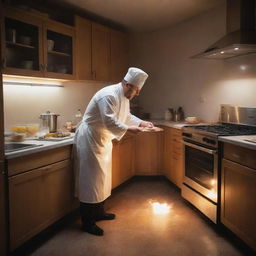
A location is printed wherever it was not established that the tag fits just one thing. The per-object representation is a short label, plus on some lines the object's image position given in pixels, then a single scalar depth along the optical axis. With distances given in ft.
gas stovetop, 8.14
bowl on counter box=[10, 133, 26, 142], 7.73
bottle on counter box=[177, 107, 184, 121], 12.97
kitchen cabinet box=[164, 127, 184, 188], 10.78
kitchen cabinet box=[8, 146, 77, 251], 6.37
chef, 7.83
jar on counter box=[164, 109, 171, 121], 13.28
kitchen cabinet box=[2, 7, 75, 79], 7.72
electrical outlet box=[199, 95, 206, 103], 11.78
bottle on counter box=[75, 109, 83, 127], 11.15
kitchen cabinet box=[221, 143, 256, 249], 6.41
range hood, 8.23
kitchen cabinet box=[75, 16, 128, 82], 10.34
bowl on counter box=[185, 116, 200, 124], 11.56
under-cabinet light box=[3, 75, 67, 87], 8.40
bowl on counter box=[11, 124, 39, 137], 8.31
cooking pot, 9.56
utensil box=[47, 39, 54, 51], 8.94
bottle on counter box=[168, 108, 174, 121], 13.25
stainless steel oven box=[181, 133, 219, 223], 7.98
